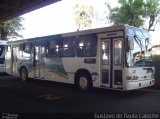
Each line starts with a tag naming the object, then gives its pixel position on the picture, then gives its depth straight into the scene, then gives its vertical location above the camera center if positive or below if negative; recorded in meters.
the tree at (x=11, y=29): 24.41 +4.63
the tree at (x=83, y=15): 27.43 +7.34
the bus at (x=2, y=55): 14.59 +0.41
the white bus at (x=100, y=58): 6.89 +0.03
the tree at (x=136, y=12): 20.62 +5.94
